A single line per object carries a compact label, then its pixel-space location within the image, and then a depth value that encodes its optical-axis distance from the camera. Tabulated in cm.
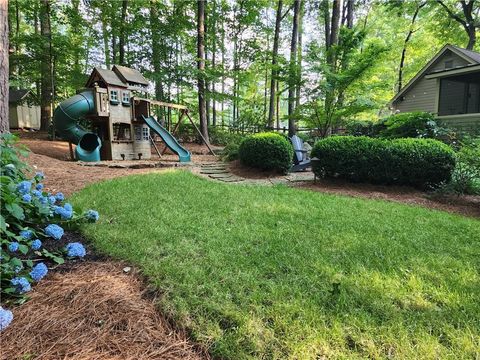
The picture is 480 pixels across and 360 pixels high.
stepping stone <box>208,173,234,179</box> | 674
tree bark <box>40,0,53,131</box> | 1090
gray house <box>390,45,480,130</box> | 1205
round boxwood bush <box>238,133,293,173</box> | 678
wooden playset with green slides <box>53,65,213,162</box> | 841
